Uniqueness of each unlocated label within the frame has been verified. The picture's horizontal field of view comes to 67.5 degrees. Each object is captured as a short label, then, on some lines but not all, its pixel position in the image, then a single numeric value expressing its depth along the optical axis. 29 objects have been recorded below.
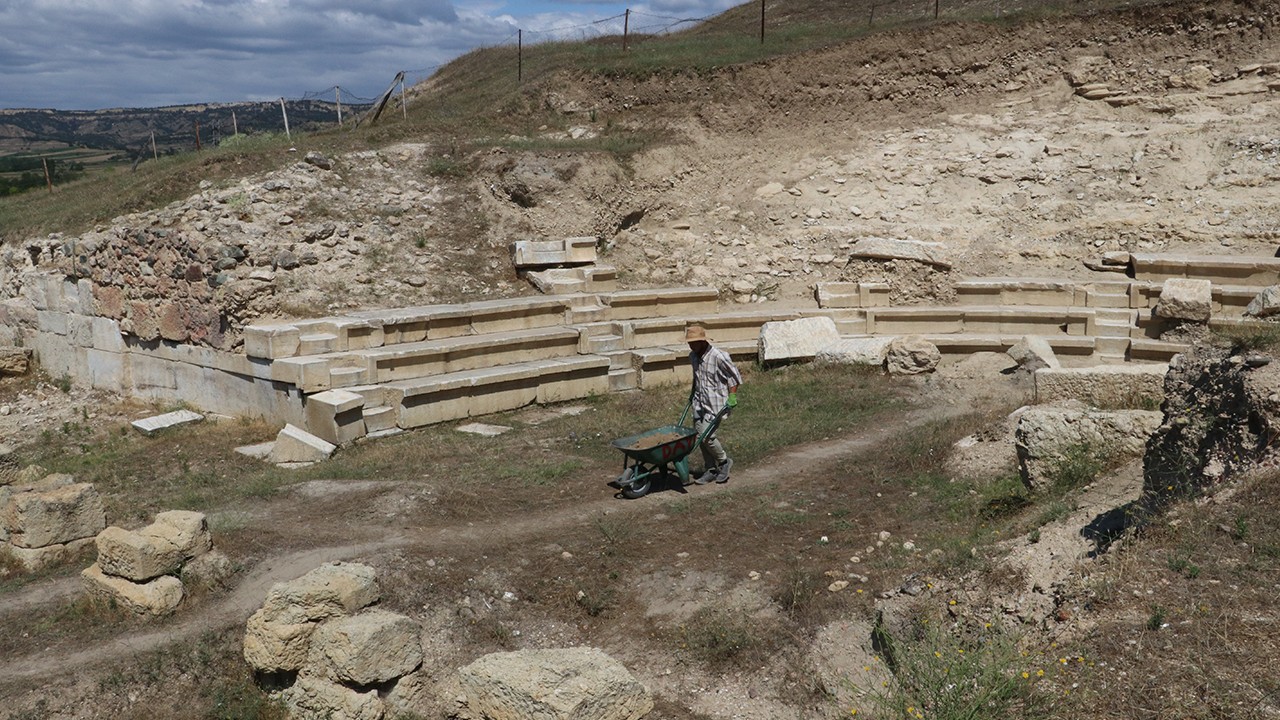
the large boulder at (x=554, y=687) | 5.56
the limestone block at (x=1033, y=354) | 13.02
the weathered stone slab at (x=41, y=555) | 8.44
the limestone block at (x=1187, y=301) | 13.73
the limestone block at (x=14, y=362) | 17.03
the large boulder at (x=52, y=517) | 8.45
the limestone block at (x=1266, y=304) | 13.42
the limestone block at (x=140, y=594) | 7.25
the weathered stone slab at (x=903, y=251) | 15.88
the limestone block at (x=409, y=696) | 6.48
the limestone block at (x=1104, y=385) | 10.76
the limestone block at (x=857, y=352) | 13.97
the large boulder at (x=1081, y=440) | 8.12
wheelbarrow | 9.35
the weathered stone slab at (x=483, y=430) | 12.10
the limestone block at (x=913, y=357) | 13.59
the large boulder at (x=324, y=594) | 6.60
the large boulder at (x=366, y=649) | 6.31
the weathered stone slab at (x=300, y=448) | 11.38
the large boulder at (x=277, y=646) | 6.48
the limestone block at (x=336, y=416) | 11.57
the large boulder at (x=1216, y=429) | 6.45
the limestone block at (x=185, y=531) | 7.60
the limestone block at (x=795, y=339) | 14.43
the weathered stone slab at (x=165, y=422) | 13.12
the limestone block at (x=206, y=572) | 7.55
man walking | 9.67
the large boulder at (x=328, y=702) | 6.30
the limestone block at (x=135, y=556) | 7.32
